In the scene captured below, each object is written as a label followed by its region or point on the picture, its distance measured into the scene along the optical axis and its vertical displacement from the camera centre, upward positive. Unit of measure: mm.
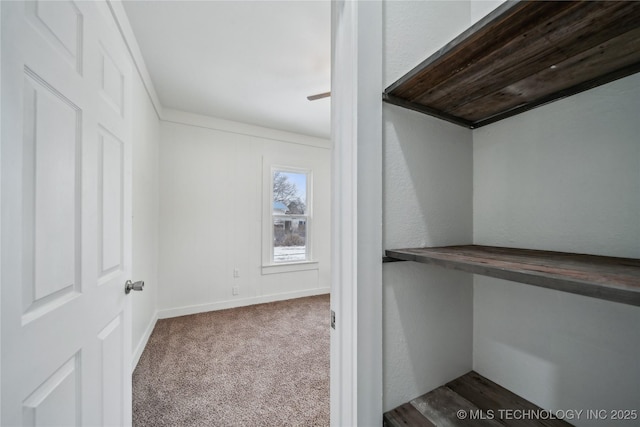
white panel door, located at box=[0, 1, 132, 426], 574 -12
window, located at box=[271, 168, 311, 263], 3900 -29
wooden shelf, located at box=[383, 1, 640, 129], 502 +375
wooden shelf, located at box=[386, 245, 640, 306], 408 -113
